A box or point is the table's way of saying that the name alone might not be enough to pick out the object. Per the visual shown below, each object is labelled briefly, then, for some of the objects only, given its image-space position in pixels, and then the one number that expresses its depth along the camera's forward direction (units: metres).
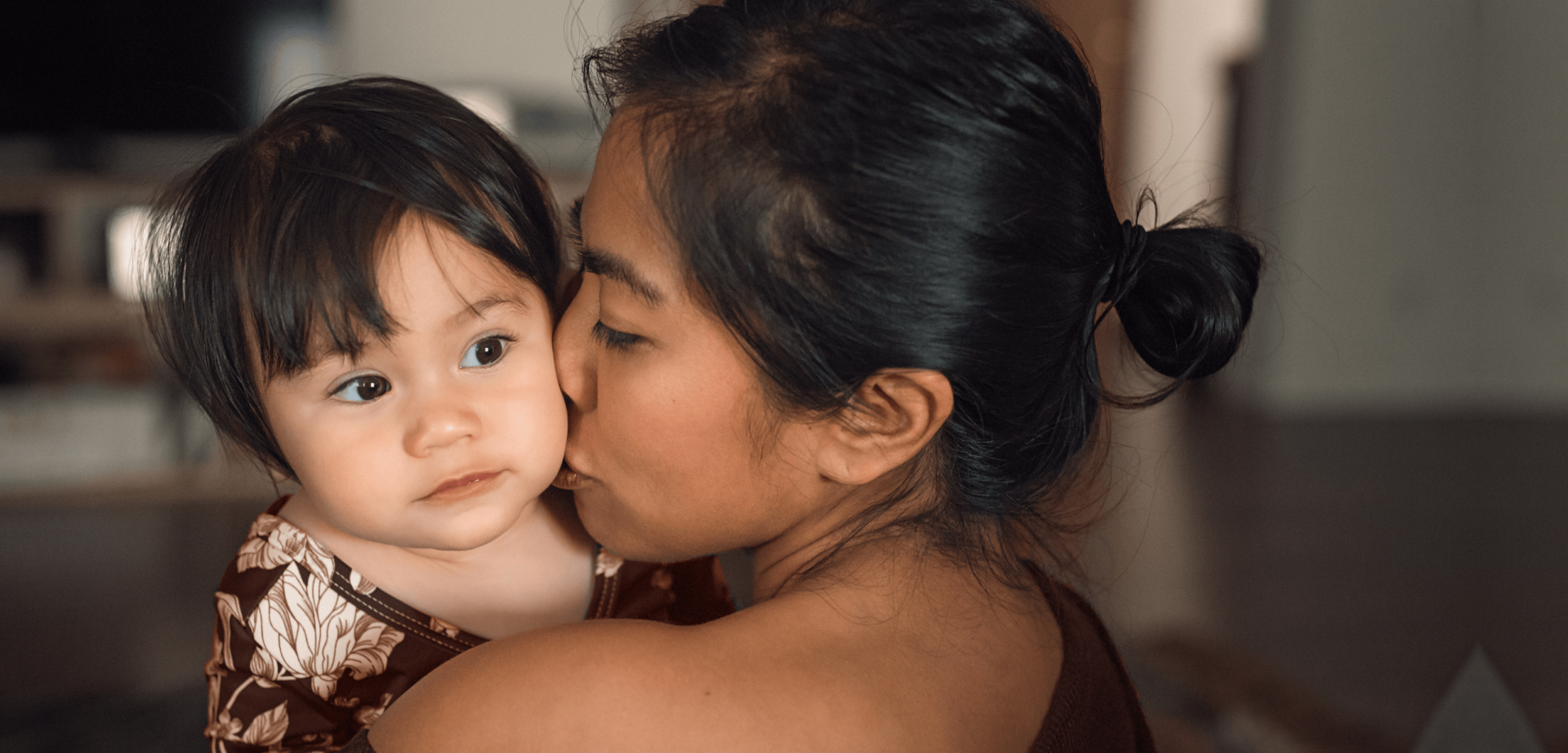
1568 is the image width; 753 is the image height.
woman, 0.61
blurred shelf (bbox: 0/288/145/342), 3.21
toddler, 0.75
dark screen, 3.27
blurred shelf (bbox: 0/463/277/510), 3.21
